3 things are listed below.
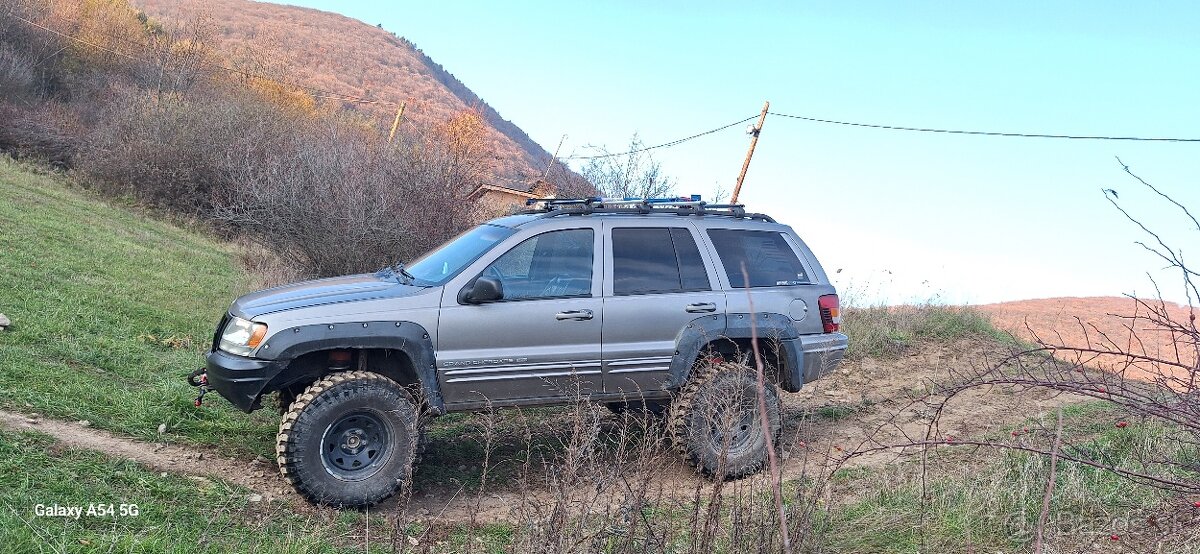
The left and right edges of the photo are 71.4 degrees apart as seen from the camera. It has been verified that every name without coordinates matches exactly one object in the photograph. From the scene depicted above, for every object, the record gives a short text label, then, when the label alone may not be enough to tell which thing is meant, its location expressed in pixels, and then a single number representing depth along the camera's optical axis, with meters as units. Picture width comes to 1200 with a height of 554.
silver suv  5.26
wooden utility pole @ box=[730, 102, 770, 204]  19.59
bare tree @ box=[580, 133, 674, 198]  21.08
